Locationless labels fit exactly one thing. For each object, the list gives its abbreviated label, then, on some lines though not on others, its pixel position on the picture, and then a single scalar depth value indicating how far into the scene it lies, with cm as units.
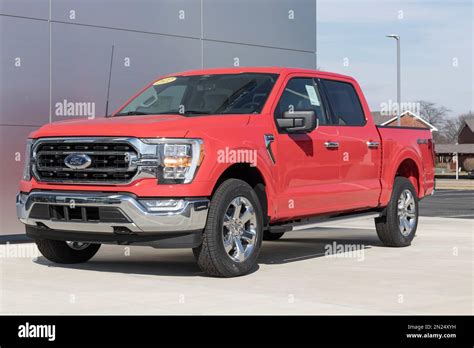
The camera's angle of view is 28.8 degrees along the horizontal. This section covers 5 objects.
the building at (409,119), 10342
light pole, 3905
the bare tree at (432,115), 12199
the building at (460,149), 9356
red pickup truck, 857
